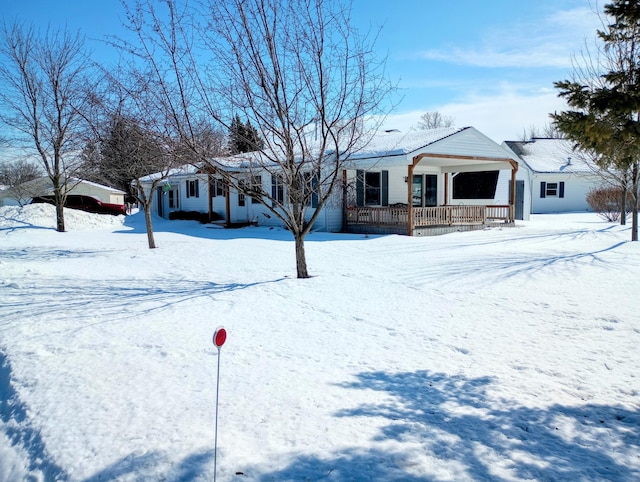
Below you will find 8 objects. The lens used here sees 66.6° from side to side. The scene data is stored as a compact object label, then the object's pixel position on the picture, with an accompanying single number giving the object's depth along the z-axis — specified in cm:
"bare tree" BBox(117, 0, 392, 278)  853
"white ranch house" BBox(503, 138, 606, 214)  3100
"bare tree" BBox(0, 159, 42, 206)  3040
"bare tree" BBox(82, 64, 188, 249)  947
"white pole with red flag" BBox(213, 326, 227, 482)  368
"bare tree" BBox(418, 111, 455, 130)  5847
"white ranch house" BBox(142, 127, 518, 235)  1803
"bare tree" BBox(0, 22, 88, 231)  2136
